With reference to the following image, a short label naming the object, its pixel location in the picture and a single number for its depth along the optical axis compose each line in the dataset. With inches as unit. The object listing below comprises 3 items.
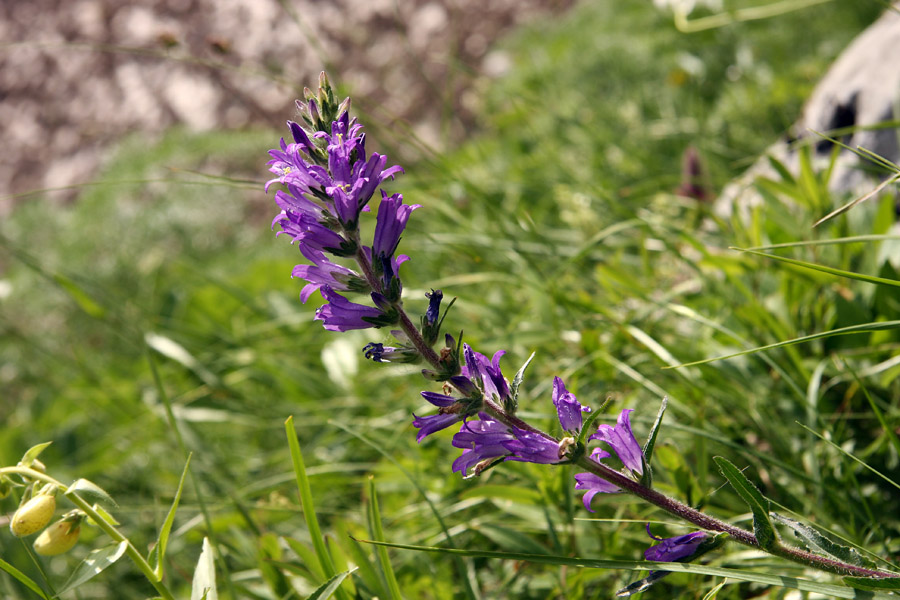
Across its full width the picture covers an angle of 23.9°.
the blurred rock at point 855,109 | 31.6
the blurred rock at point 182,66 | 100.8
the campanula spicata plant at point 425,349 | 21.1
